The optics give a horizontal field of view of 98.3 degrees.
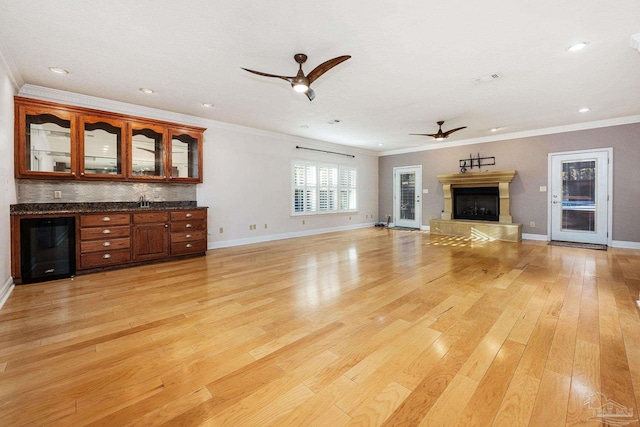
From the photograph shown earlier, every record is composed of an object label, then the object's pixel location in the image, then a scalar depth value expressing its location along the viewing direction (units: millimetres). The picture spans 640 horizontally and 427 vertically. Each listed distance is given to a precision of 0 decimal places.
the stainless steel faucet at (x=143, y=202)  4895
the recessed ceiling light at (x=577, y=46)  2920
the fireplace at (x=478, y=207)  6812
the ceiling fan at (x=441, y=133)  5811
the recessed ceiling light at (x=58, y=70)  3443
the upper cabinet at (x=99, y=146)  3824
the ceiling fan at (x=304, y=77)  2986
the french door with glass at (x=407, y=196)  8867
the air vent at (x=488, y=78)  3660
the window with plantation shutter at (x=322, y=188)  7598
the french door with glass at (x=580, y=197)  5906
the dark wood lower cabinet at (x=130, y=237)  3834
